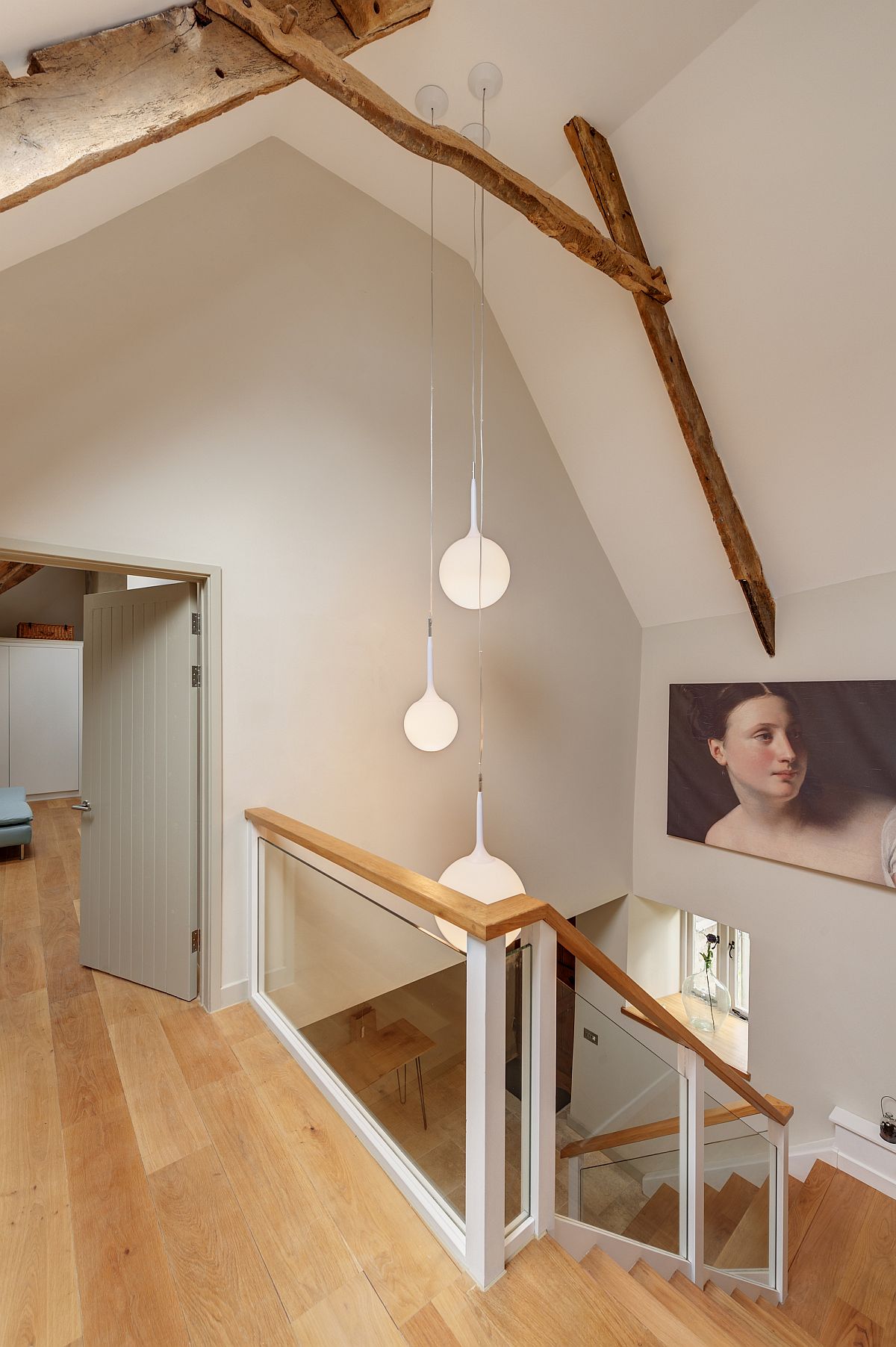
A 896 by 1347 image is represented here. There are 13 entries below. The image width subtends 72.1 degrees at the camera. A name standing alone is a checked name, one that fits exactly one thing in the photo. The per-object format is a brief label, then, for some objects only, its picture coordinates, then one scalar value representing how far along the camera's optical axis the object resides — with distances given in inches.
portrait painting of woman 146.0
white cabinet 270.1
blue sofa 188.4
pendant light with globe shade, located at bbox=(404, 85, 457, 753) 108.1
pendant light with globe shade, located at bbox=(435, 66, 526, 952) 87.2
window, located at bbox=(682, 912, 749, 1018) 242.5
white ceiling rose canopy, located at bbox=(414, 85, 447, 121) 106.9
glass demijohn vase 237.0
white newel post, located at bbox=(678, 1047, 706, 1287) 89.7
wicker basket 279.7
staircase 54.8
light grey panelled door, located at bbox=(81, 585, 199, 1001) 107.0
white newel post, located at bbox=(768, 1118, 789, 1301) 105.9
